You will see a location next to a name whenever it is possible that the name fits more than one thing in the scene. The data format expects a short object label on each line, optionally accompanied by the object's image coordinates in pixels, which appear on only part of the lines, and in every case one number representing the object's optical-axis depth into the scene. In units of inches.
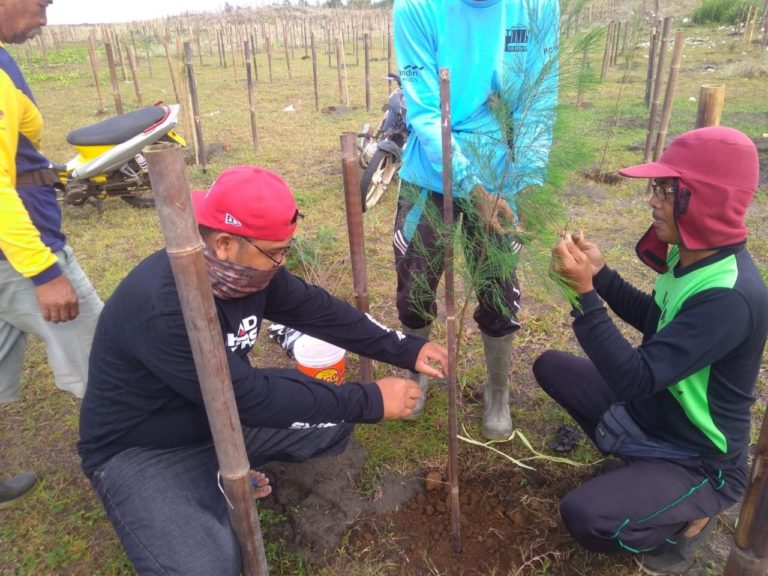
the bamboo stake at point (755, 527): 49.9
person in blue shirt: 63.1
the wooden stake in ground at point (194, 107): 246.4
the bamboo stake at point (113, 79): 264.1
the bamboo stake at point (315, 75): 389.7
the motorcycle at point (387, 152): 200.5
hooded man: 60.6
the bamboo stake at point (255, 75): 548.4
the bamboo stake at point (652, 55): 268.2
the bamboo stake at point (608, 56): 418.4
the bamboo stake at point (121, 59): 557.2
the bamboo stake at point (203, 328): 43.2
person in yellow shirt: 74.6
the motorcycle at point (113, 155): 203.9
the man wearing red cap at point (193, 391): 59.7
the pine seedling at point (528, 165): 61.5
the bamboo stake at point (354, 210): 79.1
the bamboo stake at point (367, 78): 375.9
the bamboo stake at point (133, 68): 306.0
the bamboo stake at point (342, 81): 392.0
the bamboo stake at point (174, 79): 265.2
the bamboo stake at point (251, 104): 281.4
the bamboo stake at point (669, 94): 186.4
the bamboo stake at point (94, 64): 368.5
